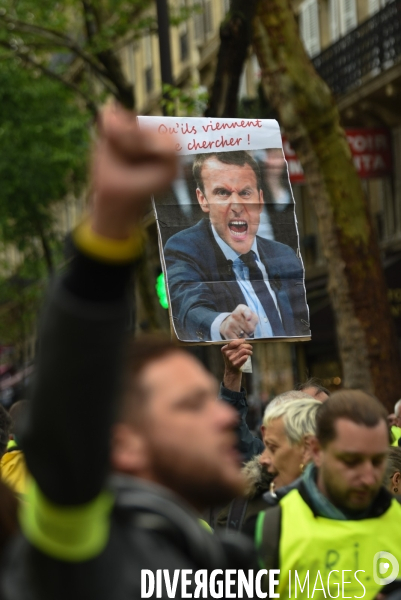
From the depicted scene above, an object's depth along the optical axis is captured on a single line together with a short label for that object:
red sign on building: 22.50
